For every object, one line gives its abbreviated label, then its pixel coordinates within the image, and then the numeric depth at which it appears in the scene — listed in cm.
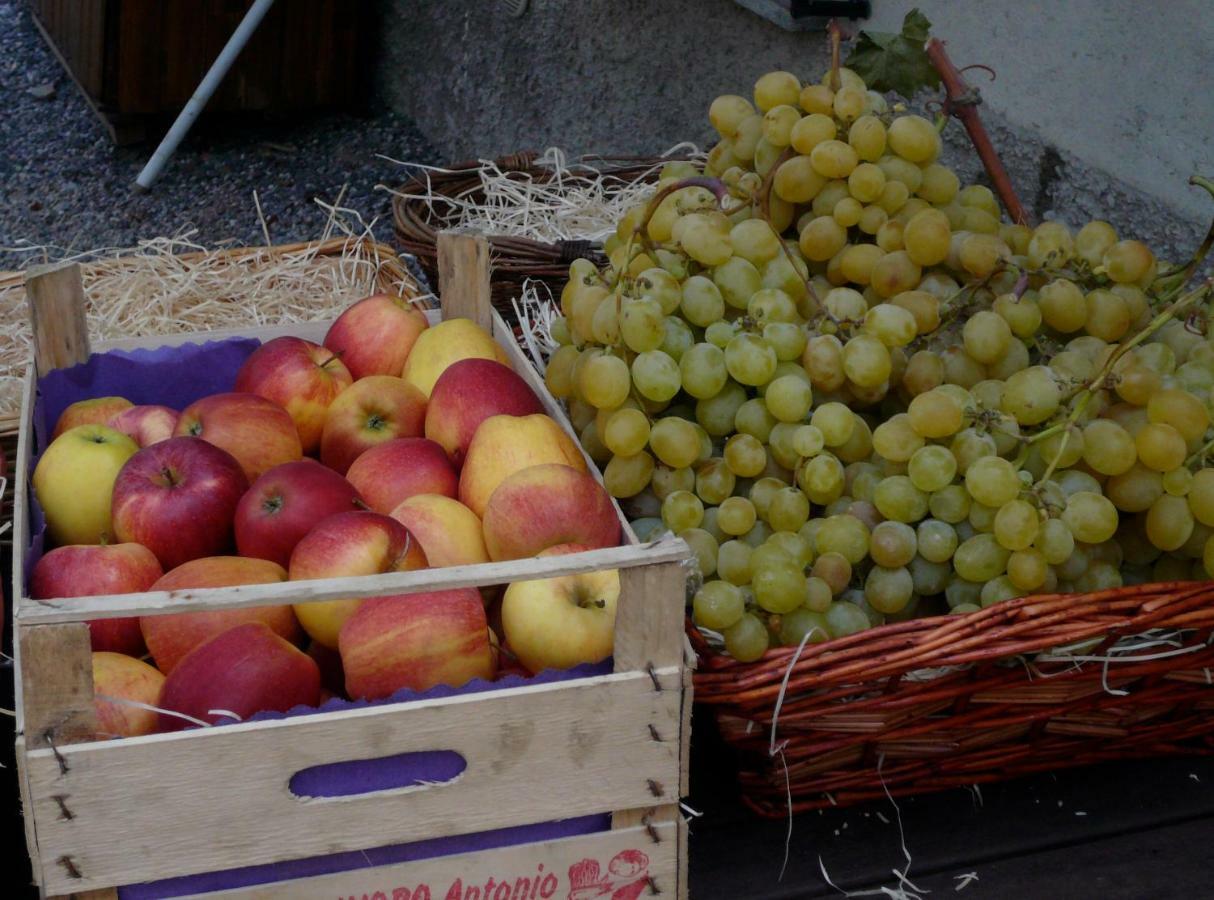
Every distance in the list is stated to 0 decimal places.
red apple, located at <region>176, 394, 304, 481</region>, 130
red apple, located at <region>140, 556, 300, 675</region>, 105
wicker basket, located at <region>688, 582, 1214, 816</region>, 110
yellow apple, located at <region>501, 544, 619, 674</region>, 102
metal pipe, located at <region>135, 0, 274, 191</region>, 462
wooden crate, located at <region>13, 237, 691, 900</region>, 83
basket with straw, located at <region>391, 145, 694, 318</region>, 213
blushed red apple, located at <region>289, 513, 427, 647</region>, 106
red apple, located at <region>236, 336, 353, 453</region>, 144
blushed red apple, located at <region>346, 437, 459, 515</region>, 125
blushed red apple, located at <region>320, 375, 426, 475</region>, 138
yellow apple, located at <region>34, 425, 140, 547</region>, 126
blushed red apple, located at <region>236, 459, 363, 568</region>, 114
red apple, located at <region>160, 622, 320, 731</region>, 94
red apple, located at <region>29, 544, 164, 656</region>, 110
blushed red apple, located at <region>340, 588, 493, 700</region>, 100
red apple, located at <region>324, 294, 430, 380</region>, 156
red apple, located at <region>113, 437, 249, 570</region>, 117
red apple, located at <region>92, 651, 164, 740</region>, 96
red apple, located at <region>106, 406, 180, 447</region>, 138
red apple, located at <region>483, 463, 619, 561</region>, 112
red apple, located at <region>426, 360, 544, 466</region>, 134
